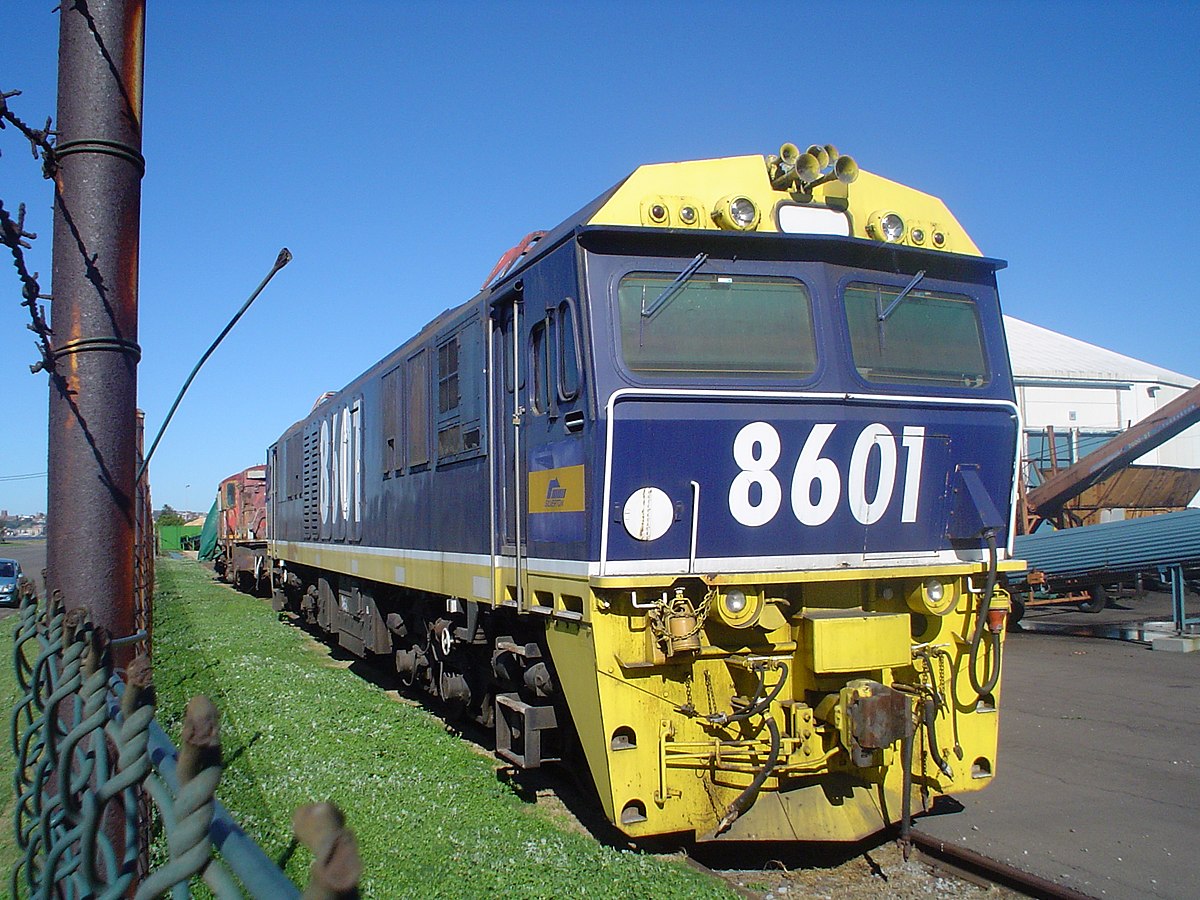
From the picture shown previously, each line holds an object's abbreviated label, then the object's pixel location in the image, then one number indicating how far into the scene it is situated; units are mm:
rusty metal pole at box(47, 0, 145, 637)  3184
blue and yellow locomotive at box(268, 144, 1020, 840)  5289
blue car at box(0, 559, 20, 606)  26641
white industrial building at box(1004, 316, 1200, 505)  29438
